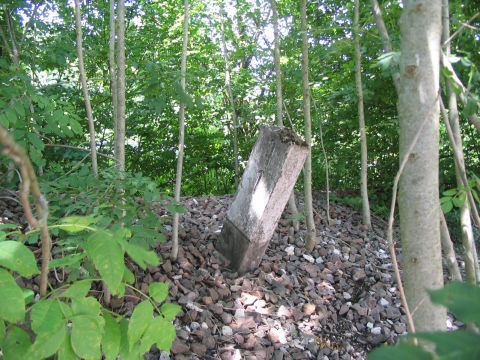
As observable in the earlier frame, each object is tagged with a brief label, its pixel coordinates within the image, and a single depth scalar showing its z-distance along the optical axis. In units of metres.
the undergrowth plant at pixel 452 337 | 0.46
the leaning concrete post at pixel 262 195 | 2.83
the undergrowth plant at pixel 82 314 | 0.92
